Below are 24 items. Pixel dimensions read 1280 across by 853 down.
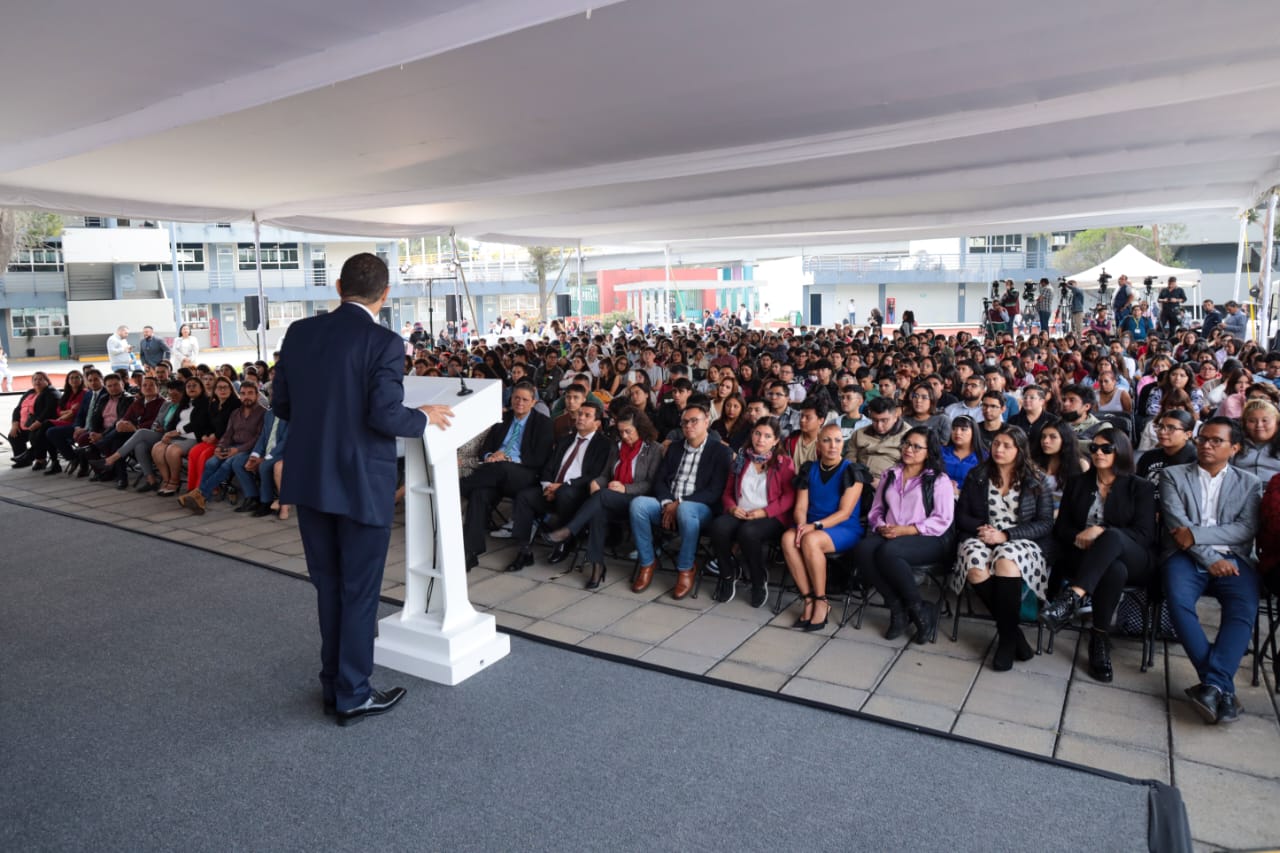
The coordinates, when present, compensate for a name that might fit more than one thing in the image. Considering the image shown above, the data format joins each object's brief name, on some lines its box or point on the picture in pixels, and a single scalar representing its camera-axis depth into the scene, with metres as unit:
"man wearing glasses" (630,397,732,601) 4.60
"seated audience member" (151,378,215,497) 7.15
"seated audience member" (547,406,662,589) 4.77
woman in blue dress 4.12
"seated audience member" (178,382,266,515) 6.69
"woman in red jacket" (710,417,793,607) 4.40
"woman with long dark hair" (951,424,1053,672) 3.64
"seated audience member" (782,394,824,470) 4.91
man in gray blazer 3.20
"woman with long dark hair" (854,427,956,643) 3.91
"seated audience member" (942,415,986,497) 4.66
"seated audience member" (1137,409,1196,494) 4.14
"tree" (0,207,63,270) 23.11
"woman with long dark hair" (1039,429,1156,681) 3.58
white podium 3.38
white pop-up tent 18.22
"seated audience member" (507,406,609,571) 5.08
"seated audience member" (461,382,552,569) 5.15
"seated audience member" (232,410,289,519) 6.35
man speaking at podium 2.87
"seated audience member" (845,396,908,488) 4.85
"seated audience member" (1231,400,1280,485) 4.00
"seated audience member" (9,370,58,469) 8.66
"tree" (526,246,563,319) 34.57
